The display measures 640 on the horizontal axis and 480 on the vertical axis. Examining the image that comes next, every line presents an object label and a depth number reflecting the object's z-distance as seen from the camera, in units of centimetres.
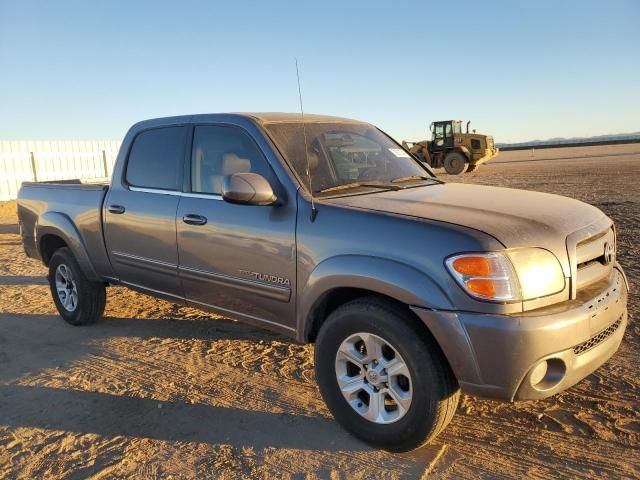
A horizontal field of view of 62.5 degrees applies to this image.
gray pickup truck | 247
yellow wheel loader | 2650
